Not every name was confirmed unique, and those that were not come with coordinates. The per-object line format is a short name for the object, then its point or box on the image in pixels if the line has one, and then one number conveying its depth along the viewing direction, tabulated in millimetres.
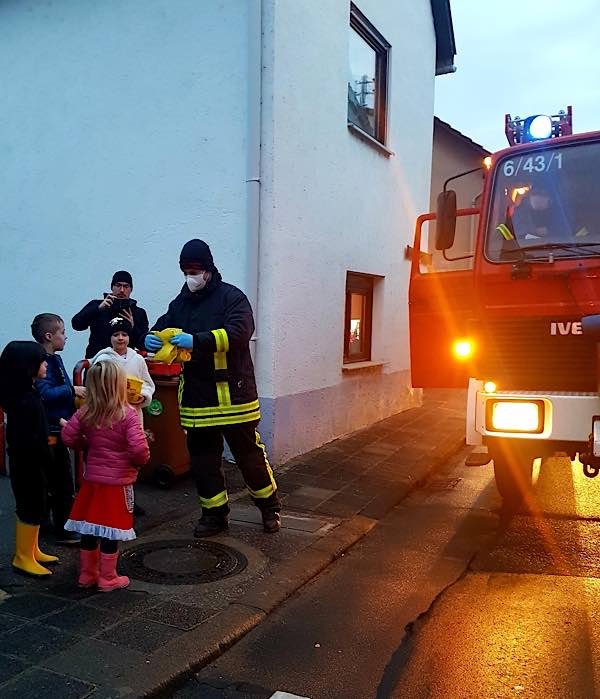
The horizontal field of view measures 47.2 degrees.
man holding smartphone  5387
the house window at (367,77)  8281
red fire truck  4172
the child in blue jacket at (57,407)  4199
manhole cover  3973
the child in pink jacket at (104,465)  3664
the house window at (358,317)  8664
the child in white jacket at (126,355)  4739
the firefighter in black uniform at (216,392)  4527
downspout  6242
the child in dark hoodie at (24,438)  3865
